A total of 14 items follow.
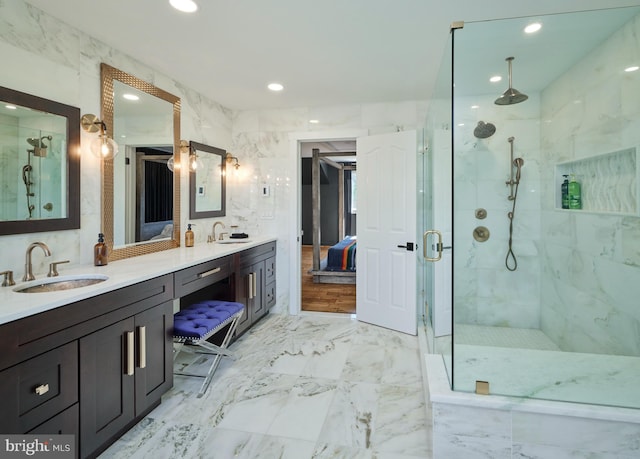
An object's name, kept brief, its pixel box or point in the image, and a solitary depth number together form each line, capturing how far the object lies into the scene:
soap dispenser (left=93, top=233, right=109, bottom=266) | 2.24
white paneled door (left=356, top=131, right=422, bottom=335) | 3.46
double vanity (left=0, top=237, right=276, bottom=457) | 1.31
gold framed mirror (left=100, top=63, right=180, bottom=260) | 2.41
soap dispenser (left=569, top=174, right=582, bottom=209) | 2.27
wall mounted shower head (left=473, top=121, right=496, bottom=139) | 2.36
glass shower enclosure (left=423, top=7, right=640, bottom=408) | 1.78
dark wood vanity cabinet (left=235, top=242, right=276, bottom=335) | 3.21
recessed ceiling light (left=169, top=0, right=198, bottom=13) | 1.91
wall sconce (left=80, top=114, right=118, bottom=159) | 2.24
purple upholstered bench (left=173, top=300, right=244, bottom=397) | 2.21
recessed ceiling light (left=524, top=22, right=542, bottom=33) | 1.87
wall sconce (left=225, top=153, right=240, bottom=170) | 4.01
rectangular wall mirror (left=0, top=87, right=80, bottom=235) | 1.82
